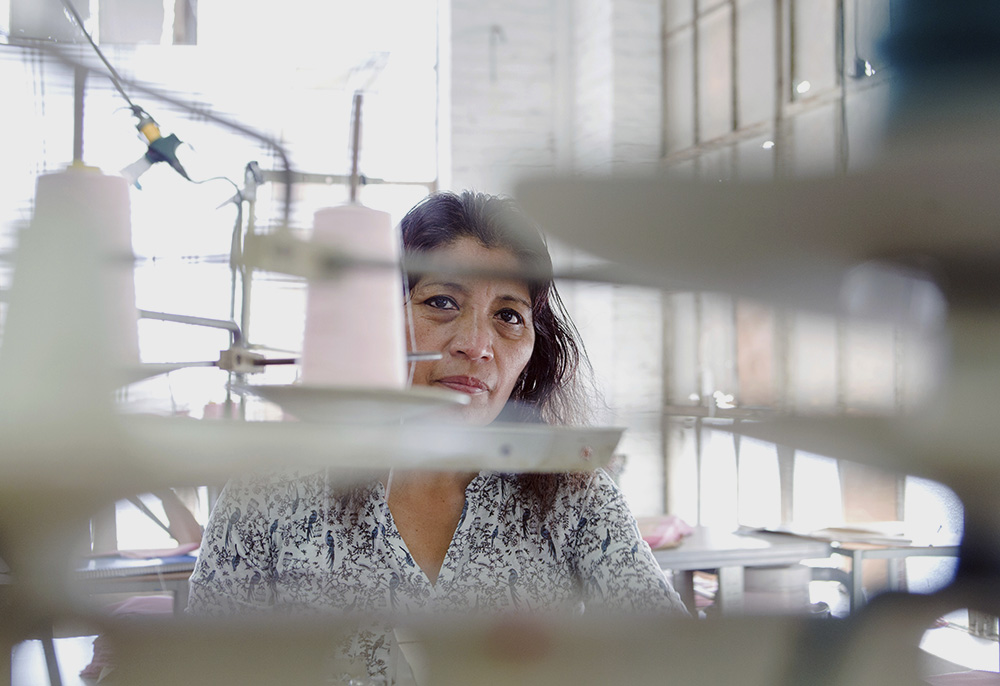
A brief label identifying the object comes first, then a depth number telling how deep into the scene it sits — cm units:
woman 66
